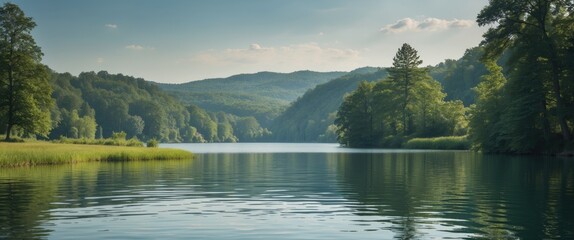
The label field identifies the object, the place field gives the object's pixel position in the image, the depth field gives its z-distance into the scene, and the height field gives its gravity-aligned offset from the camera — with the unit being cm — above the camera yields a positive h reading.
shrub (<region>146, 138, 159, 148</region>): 8538 -106
